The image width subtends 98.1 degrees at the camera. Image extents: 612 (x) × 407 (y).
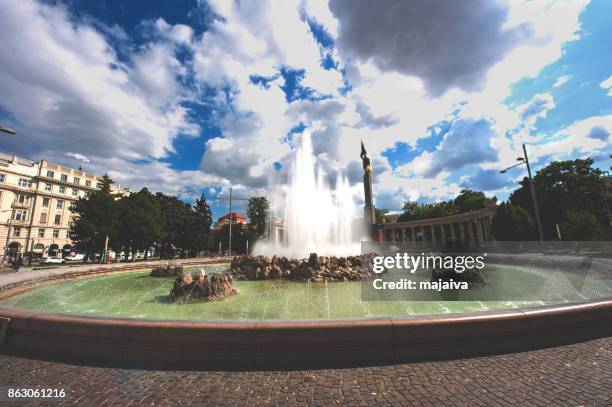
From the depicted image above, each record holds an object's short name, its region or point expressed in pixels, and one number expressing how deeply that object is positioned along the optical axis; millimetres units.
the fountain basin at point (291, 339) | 4070
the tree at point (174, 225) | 52656
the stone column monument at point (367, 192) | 47688
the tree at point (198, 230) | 53750
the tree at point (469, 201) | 74269
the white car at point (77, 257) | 49888
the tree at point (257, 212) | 65500
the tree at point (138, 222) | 38344
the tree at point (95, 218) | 33500
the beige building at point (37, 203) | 53562
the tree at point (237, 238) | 60938
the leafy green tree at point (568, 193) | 45562
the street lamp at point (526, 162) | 21844
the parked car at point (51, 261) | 40875
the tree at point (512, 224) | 41906
